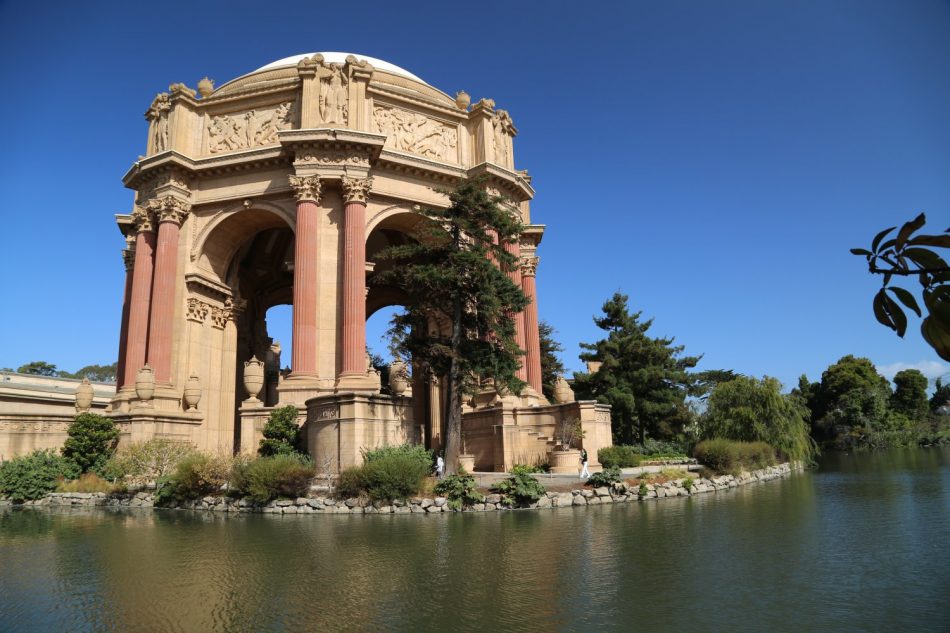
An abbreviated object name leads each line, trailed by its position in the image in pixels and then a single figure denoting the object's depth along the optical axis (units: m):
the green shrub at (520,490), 14.48
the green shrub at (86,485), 18.58
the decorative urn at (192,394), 24.09
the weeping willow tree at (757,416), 25.30
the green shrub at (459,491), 14.44
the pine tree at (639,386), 32.91
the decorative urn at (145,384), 22.05
